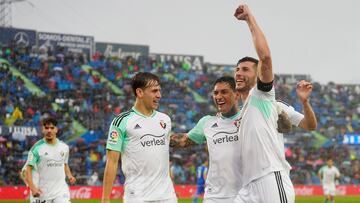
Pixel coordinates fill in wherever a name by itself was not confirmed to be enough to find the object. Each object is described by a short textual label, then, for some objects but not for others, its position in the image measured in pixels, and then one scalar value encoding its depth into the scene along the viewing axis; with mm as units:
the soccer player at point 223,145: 7855
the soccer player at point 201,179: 28588
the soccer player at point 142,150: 7891
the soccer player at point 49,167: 12547
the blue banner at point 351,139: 49469
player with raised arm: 6855
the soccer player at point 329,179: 31109
